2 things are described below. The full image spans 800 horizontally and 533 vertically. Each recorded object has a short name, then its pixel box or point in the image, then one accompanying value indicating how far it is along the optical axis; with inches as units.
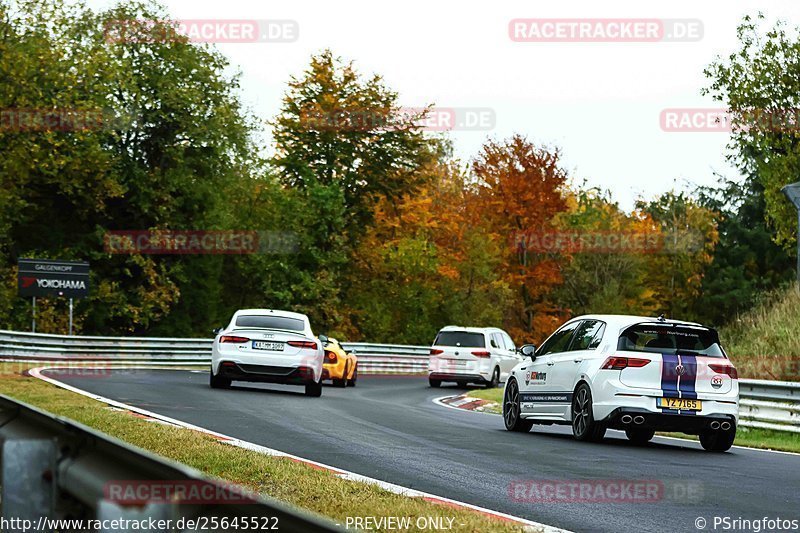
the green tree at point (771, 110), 1657.2
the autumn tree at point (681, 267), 2984.7
